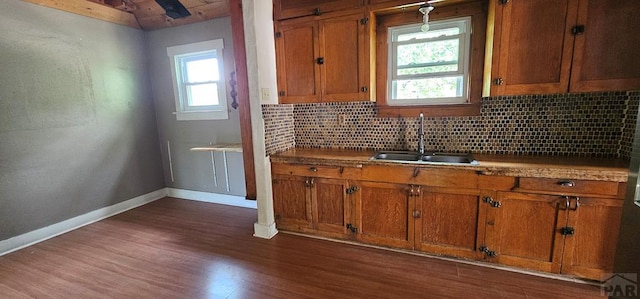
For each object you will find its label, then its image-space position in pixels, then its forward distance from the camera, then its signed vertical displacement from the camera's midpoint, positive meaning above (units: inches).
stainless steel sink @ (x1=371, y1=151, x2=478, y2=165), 92.7 -18.9
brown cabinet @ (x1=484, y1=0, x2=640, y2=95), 71.0 +14.3
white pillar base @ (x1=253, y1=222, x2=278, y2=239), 107.7 -48.2
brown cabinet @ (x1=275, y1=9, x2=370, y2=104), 96.5 +17.7
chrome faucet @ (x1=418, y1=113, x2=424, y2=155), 98.4 -12.2
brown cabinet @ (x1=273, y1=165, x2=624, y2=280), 72.3 -35.5
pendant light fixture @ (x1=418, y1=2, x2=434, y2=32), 82.0 +27.2
